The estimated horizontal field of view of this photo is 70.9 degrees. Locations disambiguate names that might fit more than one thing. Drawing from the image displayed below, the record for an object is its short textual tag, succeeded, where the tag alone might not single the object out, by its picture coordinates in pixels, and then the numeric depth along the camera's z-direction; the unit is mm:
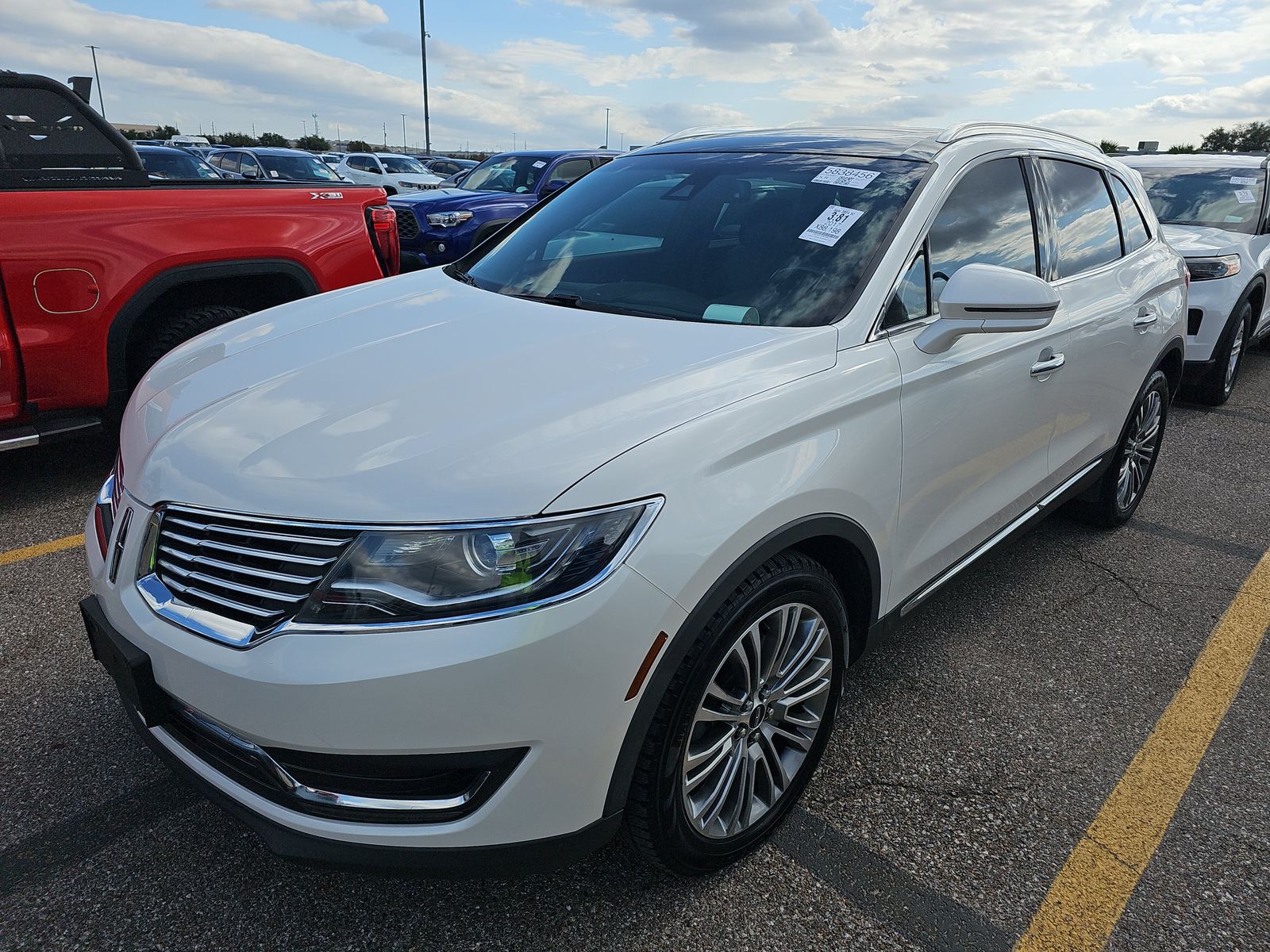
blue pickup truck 9586
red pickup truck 3740
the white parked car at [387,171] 17688
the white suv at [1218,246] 6633
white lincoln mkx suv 1589
